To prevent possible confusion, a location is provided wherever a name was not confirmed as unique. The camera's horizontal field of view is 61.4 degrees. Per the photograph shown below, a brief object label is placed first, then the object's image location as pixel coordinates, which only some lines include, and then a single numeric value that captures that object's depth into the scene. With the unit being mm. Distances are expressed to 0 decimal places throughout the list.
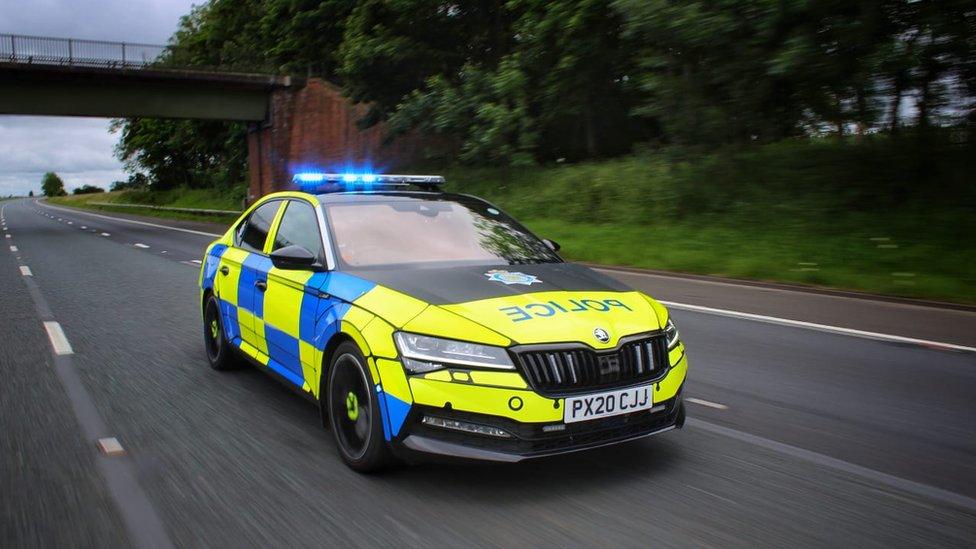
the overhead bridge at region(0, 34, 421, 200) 34219
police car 3699
